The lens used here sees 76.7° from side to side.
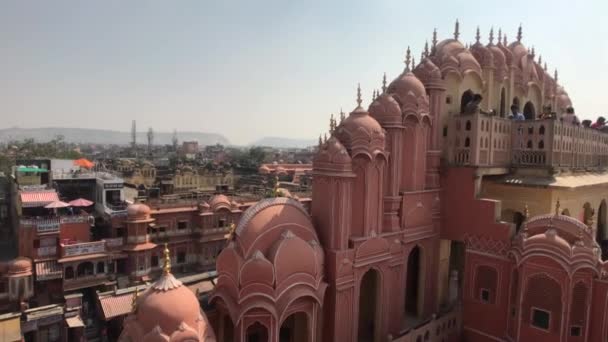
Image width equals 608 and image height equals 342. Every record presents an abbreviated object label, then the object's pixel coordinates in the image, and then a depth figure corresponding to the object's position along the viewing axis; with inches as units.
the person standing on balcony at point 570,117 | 870.4
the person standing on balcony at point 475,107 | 705.6
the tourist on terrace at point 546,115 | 747.9
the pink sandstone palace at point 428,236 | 488.1
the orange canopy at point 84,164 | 2255.2
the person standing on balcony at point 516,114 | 791.1
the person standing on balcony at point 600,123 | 1036.5
